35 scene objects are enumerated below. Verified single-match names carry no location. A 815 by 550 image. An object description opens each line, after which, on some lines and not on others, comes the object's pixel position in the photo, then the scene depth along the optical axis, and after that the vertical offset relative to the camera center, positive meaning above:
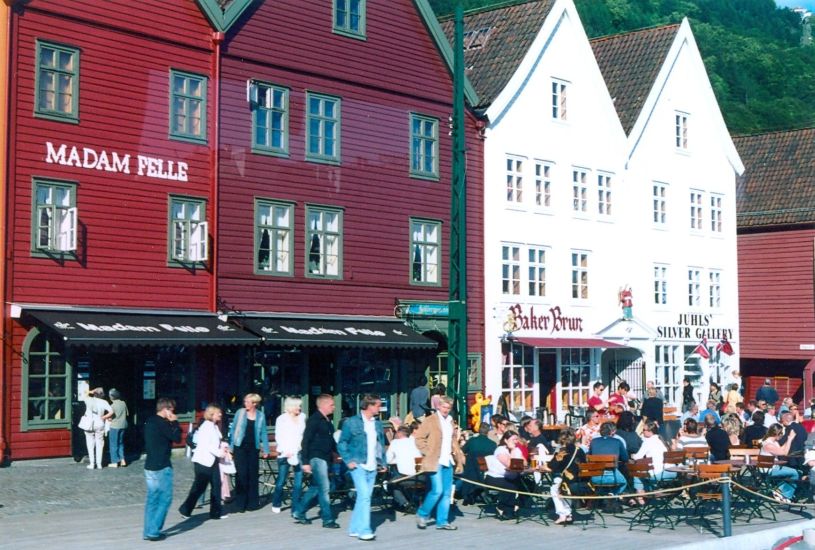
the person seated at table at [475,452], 19.36 -1.76
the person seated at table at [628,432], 20.70 -1.57
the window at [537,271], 38.12 +1.91
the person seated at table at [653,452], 19.48 -1.79
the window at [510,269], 37.16 +1.92
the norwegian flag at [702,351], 43.38 -0.54
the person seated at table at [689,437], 21.12 -1.69
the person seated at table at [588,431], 22.61 -1.71
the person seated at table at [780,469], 20.28 -2.11
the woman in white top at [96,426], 24.69 -1.75
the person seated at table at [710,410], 26.89 -1.60
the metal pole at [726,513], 16.67 -2.30
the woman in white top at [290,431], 18.52 -1.39
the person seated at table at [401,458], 19.06 -1.84
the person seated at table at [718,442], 19.95 -1.66
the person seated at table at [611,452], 19.21 -1.74
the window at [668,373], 43.31 -1.28
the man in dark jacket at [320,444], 17.14 -1.45
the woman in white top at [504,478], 18.72 -2.09
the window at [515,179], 37.53 +4.55
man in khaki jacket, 17.36 -1.65
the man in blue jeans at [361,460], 16.55 -1.60
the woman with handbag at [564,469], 18.20 -1.92
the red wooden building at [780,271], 48.44 +2.45
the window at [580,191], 39.94 +4.48
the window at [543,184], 38.50 +4.52
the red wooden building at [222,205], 26.09 +3.02
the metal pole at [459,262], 24.67 +1.47
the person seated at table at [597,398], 30.12 -1.49
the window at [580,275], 39.93 +1.86
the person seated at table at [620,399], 27.63 -1.47
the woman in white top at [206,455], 17.42 -1.62
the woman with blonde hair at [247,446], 18.58 -1.60
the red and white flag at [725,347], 45.47 -0.42
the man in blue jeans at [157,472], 16.06 -1.71
